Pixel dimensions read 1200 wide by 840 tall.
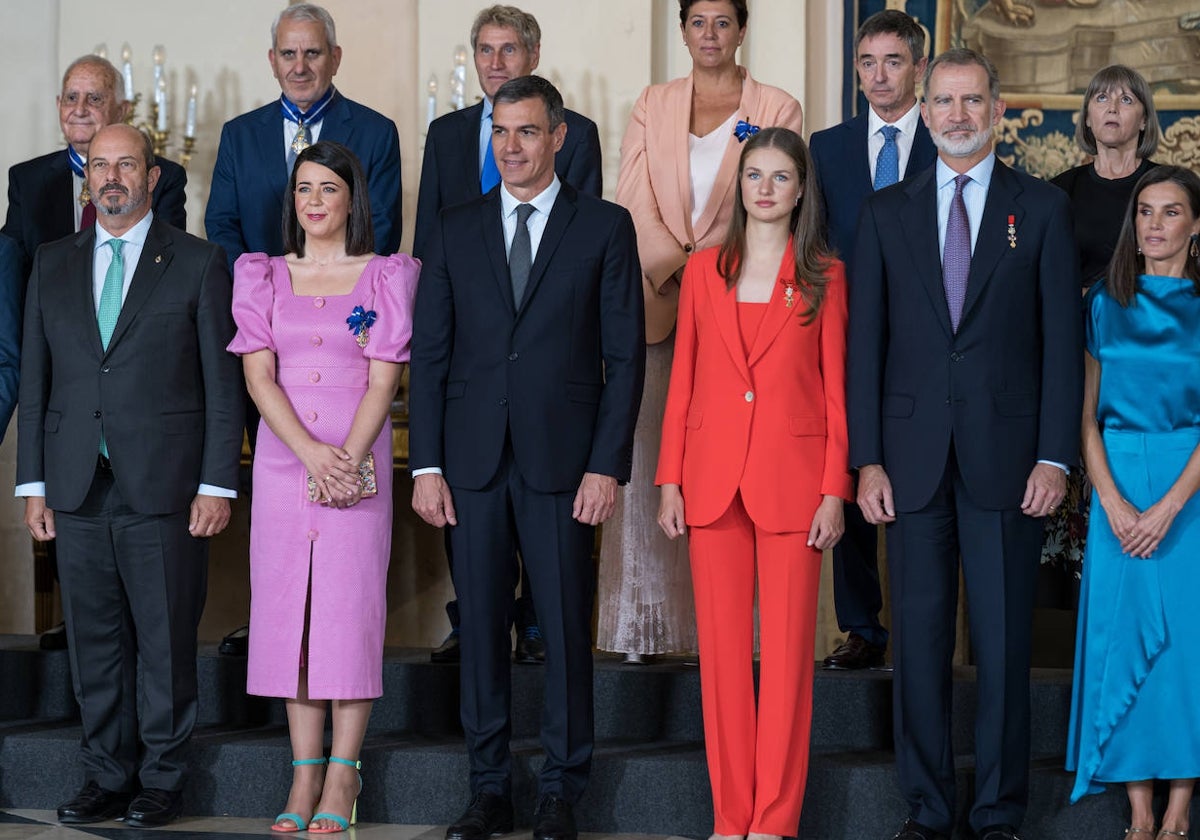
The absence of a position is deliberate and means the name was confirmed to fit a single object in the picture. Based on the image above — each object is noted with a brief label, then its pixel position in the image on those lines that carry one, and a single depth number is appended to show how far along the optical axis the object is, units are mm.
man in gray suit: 8492
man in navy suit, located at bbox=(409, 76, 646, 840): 8039
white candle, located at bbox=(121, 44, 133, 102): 12562
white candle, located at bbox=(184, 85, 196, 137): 12523
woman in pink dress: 8211
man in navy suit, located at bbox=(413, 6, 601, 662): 9648
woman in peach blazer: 9461
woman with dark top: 9148
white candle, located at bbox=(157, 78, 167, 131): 12523
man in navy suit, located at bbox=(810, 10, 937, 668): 9164
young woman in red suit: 7750
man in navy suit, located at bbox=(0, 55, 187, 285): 9898
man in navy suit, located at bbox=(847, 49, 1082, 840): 7613
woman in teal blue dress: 7914
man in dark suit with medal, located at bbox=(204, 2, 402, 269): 9641
